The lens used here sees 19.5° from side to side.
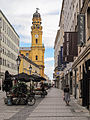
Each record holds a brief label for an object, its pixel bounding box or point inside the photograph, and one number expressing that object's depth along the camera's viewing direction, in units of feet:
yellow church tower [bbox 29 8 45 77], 447.01
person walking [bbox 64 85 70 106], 61.16
